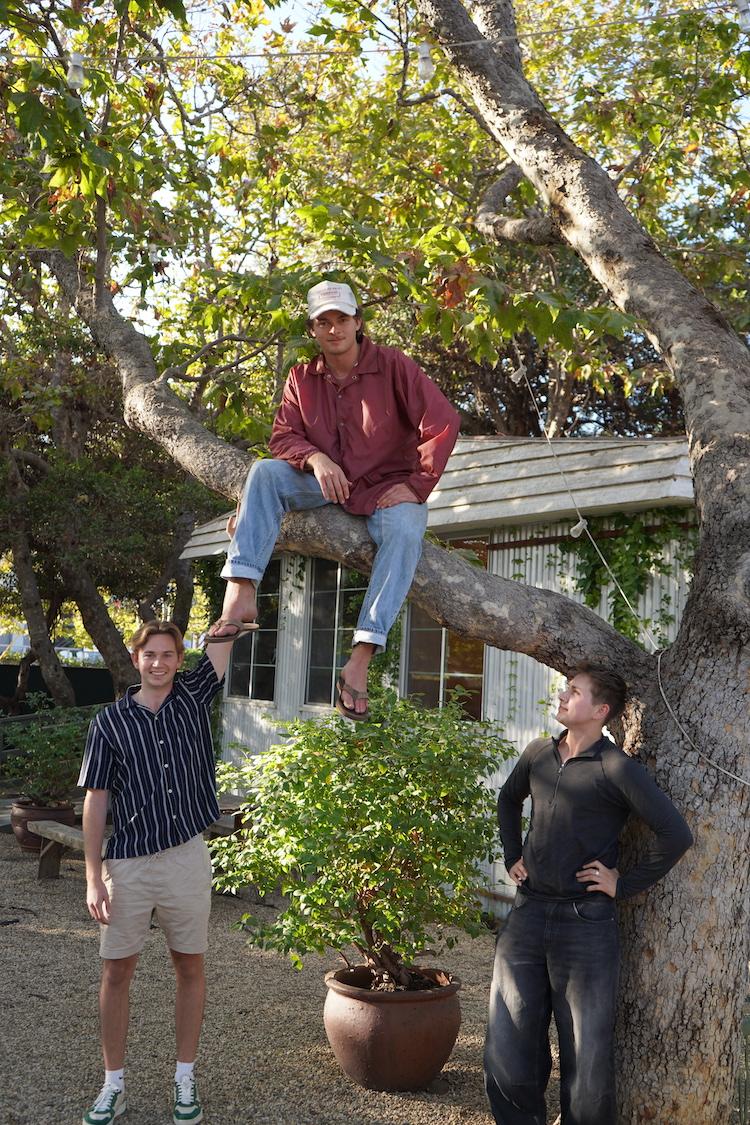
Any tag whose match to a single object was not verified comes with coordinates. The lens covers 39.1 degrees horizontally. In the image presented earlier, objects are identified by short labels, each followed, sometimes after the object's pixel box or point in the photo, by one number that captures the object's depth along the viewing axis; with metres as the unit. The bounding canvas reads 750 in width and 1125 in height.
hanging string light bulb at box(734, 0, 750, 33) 5.11
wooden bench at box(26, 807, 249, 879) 9.41
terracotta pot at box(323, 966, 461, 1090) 5.05
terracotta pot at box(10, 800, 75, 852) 11.30
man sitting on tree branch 3.73
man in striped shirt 4.42
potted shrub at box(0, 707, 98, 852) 11.41
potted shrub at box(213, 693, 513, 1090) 5.07
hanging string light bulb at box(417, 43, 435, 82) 6.07
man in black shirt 3.85
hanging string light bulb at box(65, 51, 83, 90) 5.40
